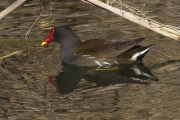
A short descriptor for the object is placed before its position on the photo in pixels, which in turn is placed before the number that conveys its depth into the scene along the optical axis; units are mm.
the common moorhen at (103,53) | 17719
